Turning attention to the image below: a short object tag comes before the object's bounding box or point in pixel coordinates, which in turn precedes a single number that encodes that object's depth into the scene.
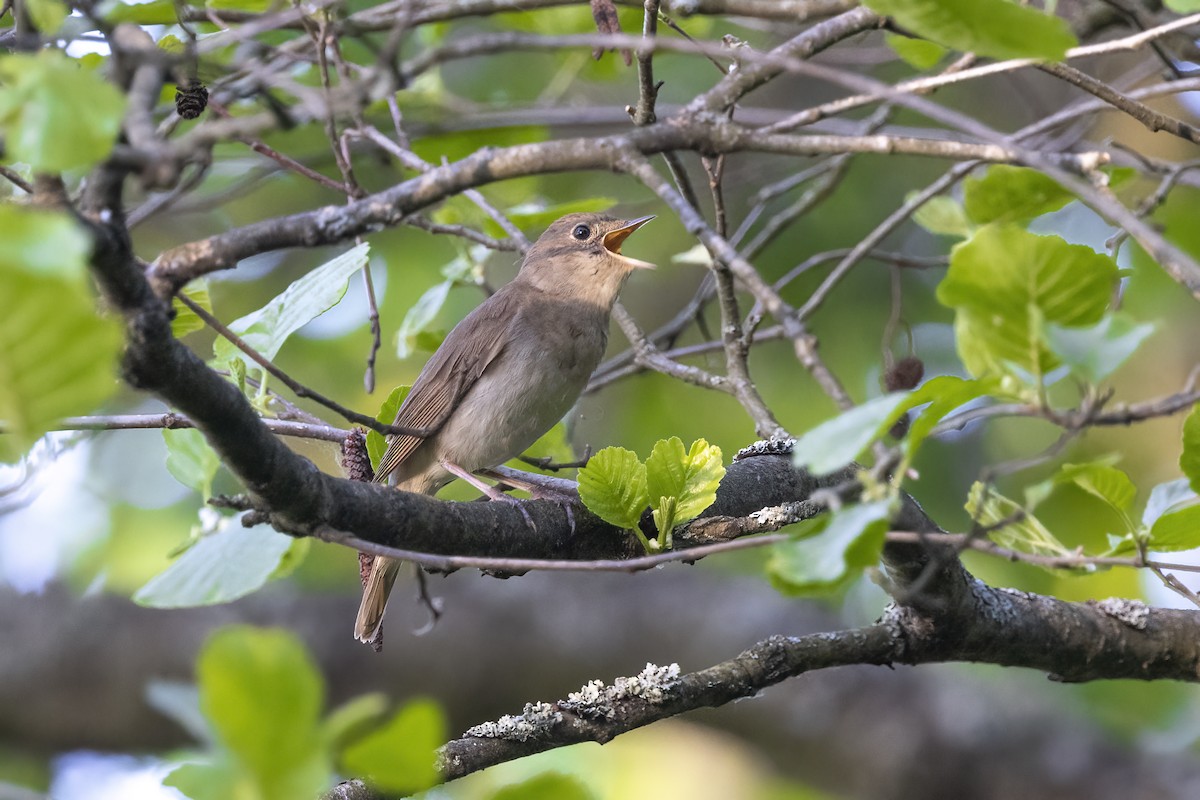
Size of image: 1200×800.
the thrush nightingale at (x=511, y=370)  9.16
